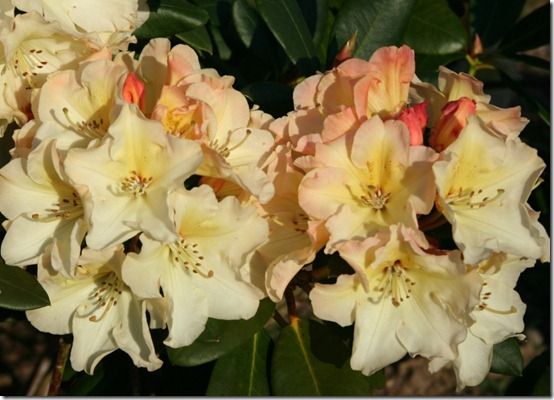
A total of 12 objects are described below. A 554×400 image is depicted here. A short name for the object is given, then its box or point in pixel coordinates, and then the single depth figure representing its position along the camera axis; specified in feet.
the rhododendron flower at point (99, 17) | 2.55
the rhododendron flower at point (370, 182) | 2.39
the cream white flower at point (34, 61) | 2.52
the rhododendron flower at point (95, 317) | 2.50
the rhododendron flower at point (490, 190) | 2.40
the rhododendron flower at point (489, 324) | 2.55
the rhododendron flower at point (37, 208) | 2.40
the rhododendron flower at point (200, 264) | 2.39
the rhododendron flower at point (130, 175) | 2.32
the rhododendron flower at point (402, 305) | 2.40
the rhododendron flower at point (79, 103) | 2.44
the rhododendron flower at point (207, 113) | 2.41
